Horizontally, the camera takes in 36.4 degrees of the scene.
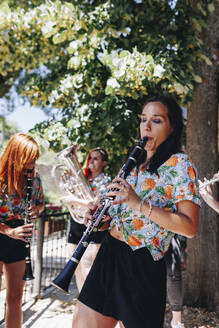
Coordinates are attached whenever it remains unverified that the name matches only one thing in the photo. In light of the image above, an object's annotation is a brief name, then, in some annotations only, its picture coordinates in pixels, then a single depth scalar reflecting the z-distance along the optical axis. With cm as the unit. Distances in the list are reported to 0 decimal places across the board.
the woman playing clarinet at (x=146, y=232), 157
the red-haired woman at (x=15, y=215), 240
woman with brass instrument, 376
